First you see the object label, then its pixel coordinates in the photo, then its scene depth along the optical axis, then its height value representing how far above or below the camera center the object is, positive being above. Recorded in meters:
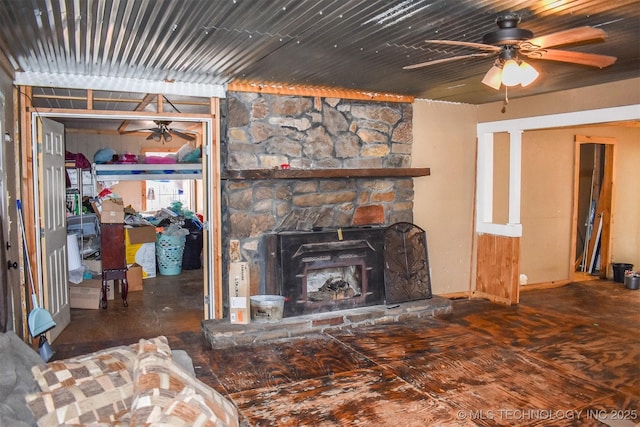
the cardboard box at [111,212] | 5.83 -0.32
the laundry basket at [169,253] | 7.72 -1.06
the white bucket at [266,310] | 4.59 -1.14
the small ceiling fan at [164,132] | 6.99 +0.79
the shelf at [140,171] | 7.64 +0.21
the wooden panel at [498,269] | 5.83 -1.01
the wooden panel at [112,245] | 5.86 -0.71
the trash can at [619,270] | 7.09 -1.21
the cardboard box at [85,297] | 5.77 -1.28
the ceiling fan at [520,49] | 2.69 +0.78
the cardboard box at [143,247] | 7.12 -0.91
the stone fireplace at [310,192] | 4.80 -0.08
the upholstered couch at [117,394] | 1.77 -0.82
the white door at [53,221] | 4.41 -0.33
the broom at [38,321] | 3.89 -1.07
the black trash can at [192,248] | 8.23 -1.04
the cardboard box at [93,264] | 6.50 -1.02
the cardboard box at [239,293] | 4.55 -1.00
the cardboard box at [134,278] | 6.71 -1.24
